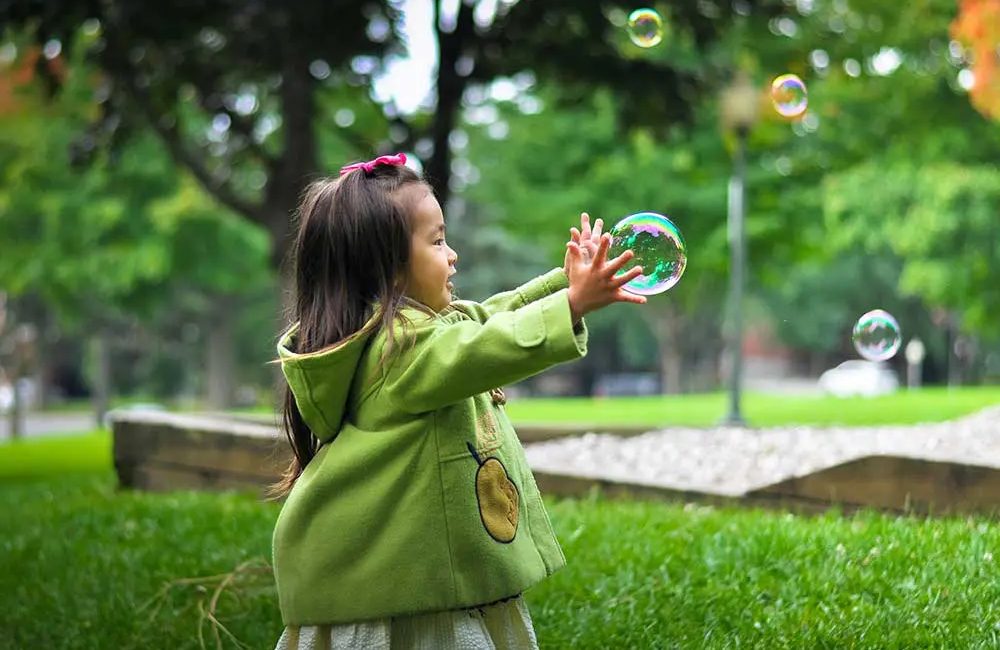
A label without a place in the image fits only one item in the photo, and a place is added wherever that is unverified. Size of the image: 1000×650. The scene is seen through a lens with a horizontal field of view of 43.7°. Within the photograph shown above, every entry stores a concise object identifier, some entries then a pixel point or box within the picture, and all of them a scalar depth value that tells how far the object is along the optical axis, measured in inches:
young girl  102.9
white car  1652.3
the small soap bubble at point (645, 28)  204.7
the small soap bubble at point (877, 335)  211.2
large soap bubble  115.1
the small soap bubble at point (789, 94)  218.8
